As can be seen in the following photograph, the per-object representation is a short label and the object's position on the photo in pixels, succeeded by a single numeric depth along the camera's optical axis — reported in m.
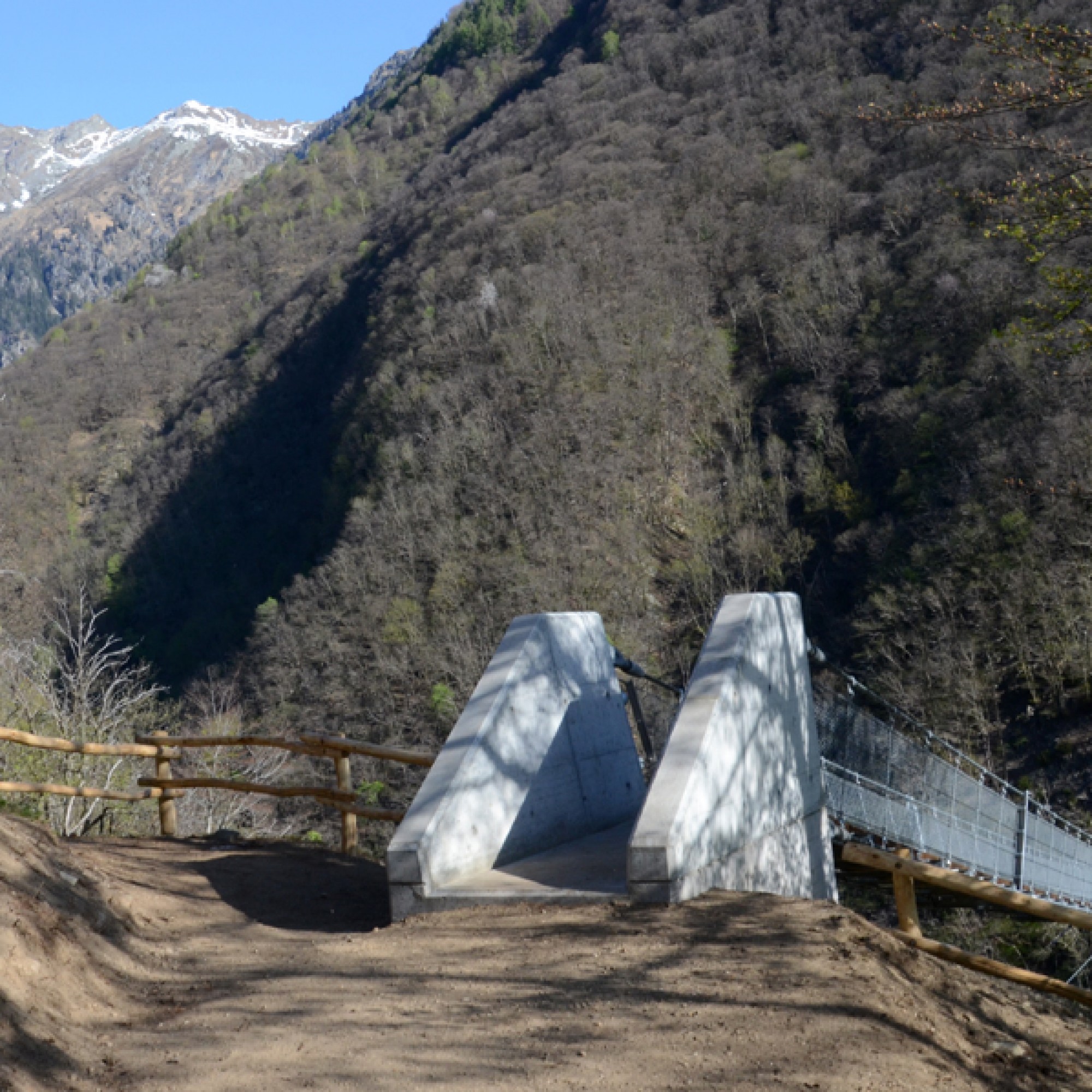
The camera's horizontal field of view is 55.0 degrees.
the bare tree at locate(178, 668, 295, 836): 17.83
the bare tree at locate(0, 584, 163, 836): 13.02
